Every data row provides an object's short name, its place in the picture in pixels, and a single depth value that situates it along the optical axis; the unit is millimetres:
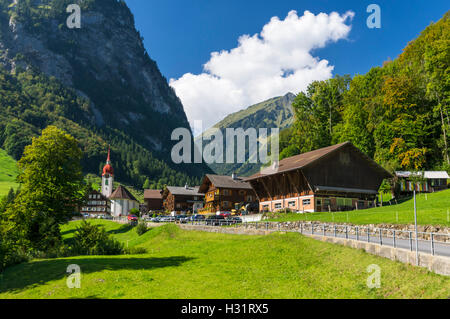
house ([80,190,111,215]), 134875
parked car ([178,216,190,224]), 53044
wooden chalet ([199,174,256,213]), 83000
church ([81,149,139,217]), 124375
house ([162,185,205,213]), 109812
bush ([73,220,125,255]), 36219
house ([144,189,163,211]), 132500
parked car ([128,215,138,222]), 67256
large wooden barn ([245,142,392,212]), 53094
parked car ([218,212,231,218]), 60888
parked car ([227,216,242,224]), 50741
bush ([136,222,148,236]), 54556
